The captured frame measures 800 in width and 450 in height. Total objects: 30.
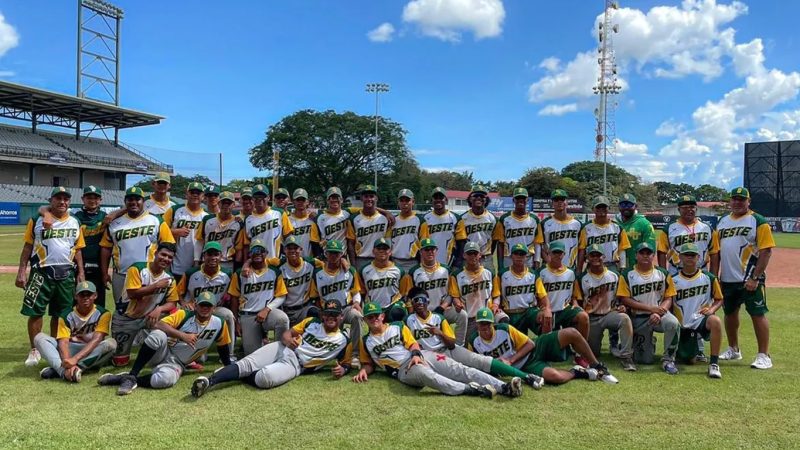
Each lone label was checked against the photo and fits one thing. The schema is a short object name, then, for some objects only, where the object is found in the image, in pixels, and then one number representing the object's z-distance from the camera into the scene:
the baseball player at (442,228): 7.05
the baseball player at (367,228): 6.99
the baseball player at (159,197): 6.82
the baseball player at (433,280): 6.17
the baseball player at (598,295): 6.18
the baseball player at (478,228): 6.98
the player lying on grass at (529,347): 5.41
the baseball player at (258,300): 6.05
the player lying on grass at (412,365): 4.89
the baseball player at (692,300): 6.09
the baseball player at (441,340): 5.20
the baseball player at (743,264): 6.15
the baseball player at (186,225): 6.59
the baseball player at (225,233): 6.71
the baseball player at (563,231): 6.90
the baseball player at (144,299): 5.73
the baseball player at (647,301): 5.98
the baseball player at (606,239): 6.73
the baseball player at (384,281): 6.25
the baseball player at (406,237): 6.91
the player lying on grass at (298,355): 5.10
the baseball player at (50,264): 5.89
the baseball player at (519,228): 6.95
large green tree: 59.44
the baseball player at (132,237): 6.09
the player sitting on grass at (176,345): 5.09
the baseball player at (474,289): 6.18
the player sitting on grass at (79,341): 5.30
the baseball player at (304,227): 7.11
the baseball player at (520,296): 6.09
